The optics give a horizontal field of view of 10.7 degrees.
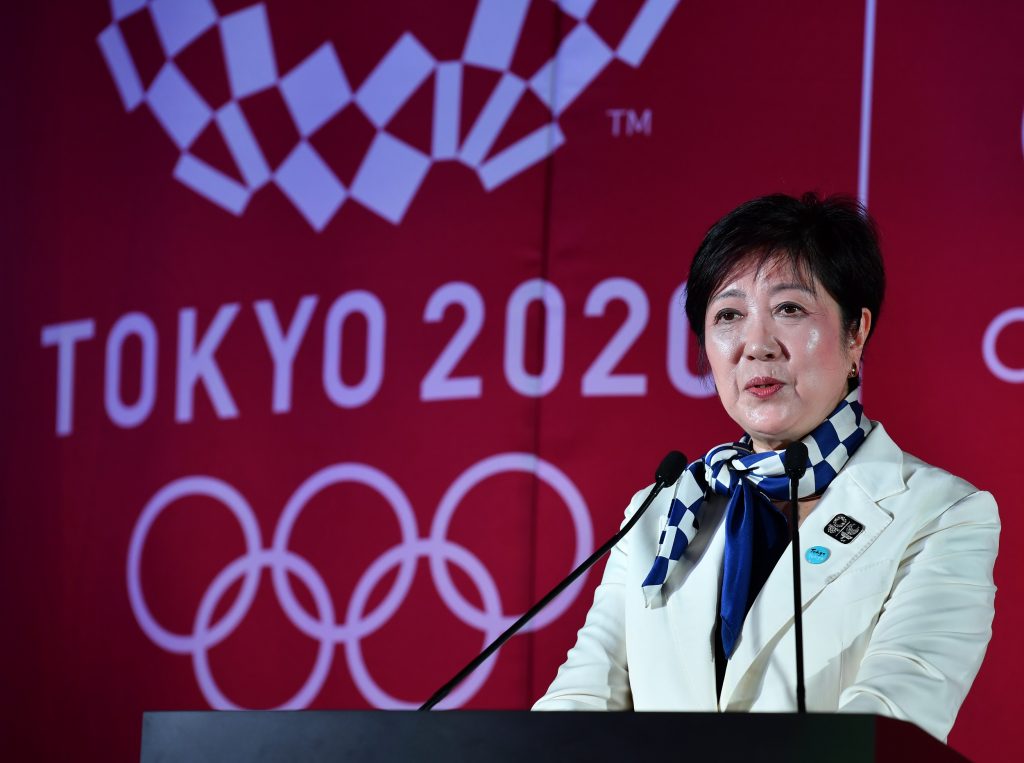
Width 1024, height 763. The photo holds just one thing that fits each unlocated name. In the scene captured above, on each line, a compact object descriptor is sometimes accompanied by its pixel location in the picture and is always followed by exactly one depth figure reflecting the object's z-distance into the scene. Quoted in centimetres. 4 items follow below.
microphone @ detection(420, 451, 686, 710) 489
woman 499
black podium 457
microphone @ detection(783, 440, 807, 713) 485
